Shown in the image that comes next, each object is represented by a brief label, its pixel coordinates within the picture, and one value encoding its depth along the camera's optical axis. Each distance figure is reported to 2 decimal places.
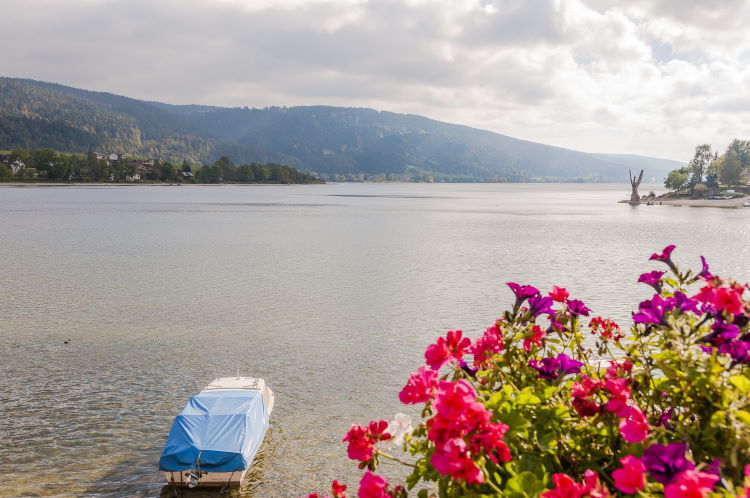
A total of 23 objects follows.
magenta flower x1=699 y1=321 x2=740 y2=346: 5.25
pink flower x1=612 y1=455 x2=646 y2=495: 3.63
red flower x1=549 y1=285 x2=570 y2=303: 7.18
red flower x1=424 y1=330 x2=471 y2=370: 5.37
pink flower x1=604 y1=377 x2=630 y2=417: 4.71
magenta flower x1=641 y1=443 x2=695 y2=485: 3.79
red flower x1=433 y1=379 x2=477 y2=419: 4.12
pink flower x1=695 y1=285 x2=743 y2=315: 4.81
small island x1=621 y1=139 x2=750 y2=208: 186.55
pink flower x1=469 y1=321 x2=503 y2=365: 5.96
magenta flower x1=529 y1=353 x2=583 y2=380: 5.95
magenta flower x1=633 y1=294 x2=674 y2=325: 5.83
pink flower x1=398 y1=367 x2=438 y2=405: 4.85
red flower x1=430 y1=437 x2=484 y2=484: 4.06
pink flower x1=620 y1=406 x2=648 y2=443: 4.35
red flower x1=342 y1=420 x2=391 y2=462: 5.25
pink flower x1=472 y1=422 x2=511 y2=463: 4.16
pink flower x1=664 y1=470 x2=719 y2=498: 3.16
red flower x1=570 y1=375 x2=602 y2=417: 5.16
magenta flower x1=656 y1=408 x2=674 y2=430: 5.44
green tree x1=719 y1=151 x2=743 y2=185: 194.25
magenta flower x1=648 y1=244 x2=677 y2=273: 6.84
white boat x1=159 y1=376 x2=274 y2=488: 15.00
